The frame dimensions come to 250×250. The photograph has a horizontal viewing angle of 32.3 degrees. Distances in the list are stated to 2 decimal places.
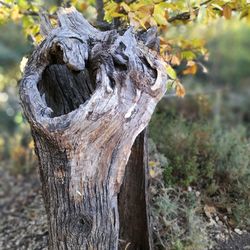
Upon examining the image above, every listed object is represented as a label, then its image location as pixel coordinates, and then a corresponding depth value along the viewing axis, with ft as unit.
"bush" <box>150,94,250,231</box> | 12.59
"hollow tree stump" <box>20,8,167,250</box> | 7.64
